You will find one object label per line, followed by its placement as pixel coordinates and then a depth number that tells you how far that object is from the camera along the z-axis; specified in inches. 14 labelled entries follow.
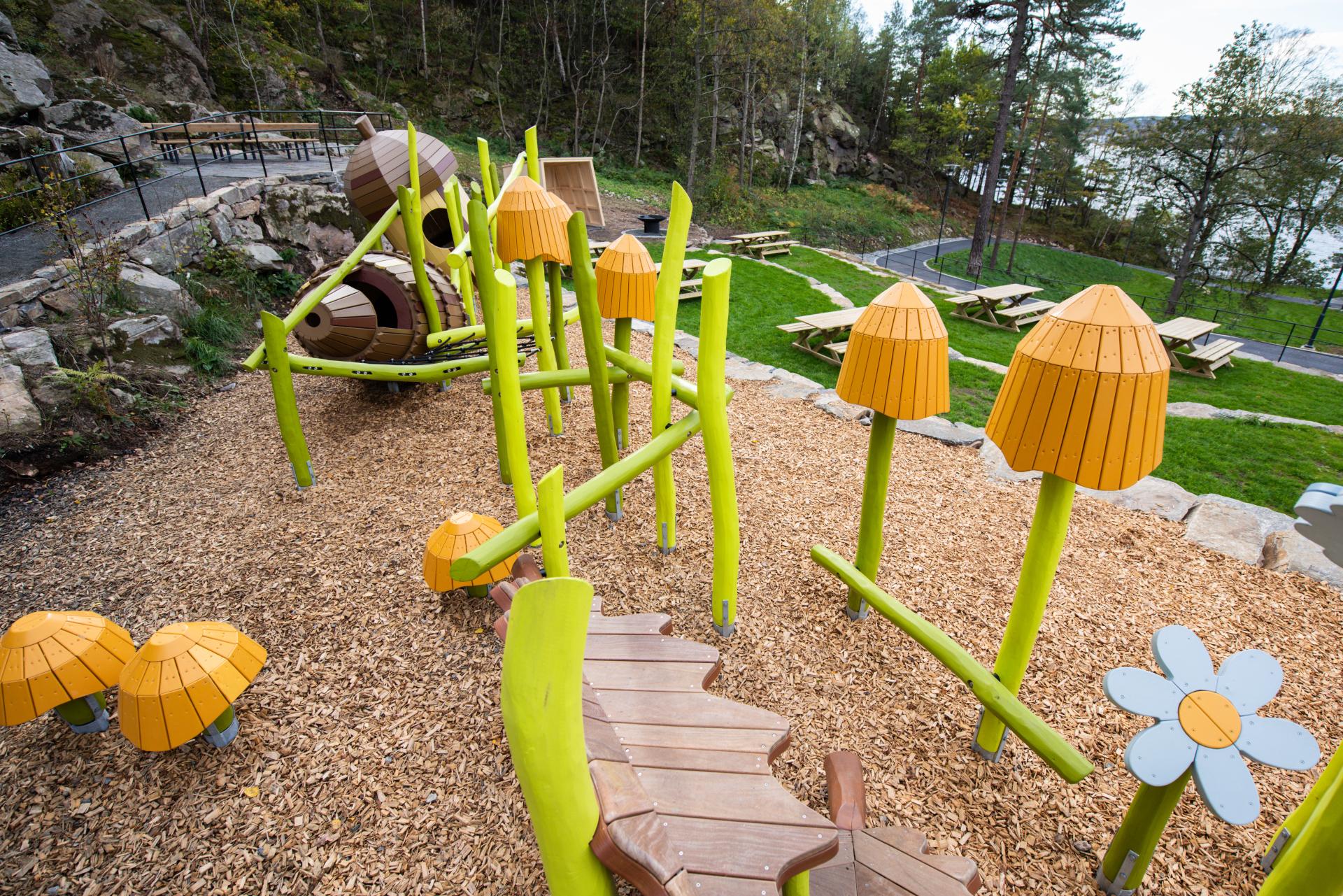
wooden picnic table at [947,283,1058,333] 438.3
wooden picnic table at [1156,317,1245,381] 382.6
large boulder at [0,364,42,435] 182.2
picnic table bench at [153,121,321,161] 420.5
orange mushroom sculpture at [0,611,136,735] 91.3
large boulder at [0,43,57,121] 343.9
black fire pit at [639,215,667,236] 560.7
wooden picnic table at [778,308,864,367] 314.2
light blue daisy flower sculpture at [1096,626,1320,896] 65.4
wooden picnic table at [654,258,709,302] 394.1
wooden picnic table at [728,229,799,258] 567.2
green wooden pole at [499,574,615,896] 44.3
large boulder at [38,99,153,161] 362.3
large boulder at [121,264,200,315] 241.1
